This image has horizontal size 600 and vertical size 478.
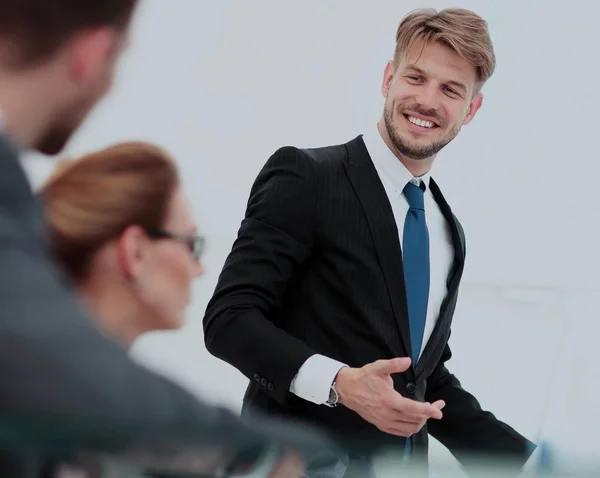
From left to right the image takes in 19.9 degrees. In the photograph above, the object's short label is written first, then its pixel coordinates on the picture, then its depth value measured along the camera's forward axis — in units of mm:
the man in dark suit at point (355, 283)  2388
